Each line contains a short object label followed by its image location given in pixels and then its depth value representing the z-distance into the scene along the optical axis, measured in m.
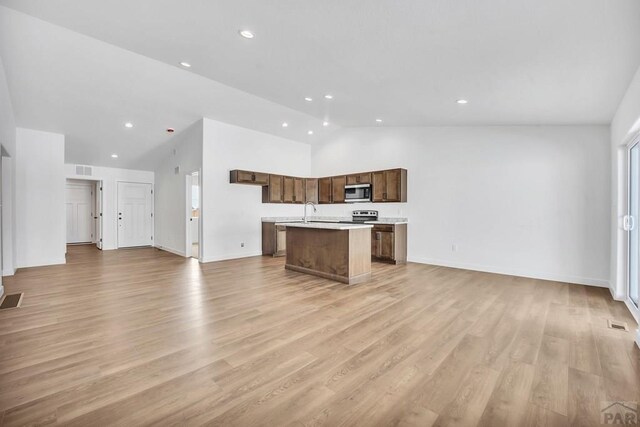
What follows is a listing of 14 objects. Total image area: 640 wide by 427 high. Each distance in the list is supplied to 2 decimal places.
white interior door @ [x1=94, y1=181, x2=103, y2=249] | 8.50
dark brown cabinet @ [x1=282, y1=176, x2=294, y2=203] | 7.71
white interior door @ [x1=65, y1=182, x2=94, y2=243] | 9.33
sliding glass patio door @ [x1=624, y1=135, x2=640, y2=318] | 3.51
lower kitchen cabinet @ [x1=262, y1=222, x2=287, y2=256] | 7.19
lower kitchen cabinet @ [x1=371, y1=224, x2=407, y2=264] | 6.23
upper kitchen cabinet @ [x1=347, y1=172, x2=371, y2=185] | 7.16
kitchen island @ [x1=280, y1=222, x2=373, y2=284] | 4.64
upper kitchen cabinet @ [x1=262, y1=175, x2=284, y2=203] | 7.38
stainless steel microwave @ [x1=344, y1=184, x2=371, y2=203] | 7.10
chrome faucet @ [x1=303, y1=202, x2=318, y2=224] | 8.28
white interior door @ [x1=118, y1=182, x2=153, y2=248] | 8.81
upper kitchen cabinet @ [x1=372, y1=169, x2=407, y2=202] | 6.51
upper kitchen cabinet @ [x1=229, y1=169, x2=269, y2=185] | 6.64
